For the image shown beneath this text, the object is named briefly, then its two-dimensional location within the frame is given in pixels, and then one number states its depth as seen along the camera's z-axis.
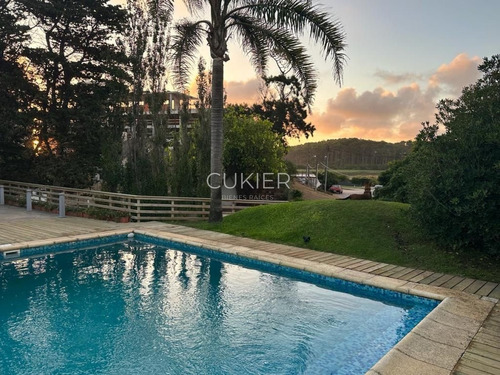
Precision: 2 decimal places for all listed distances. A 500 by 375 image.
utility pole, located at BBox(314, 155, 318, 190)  41.58
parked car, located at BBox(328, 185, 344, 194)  42.19
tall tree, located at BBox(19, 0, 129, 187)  15.96
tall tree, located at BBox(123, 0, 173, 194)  13.38
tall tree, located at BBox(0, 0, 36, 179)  15.51
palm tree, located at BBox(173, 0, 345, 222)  9.55
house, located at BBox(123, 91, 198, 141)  13.72
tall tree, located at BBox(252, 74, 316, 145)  34.81
